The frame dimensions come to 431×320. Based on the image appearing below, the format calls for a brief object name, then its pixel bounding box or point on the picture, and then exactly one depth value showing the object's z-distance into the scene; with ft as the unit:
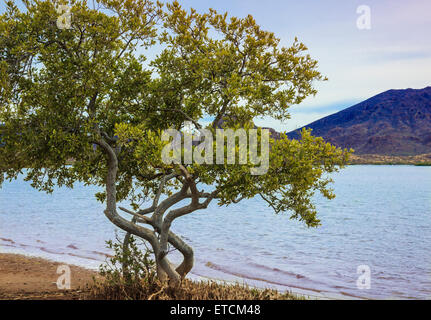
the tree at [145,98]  28.14
